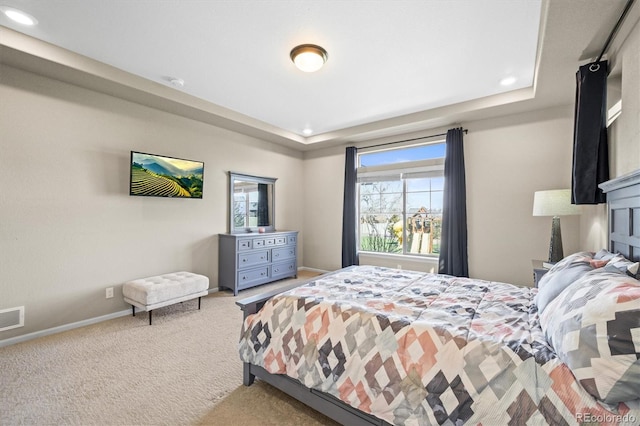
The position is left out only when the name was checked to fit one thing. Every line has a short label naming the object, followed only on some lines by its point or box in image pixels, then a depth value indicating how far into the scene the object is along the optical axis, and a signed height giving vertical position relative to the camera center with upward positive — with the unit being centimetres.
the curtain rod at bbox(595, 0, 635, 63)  186 +142
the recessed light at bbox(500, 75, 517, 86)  321 +162
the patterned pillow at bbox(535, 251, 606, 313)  155 -36
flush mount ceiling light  261 +153
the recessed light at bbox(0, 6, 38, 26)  215 +158
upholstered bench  308 -90
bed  105 -65
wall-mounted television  351 +51
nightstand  270 -56
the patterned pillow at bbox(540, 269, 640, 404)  97 -47
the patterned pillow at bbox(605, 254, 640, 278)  143 -27
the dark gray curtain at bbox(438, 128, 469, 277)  423 +5
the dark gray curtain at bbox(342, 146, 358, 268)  538 +0
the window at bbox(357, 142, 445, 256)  474 +30
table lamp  297 +9
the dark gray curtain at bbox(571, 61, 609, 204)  238 +71
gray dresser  430 -75
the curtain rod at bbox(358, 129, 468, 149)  431 +133
